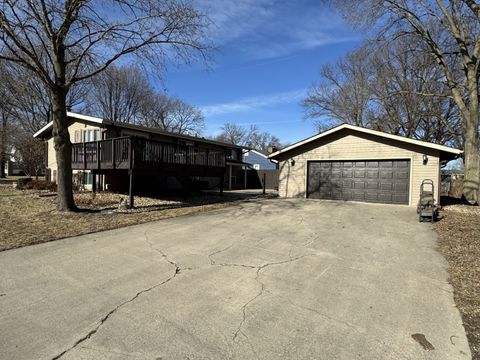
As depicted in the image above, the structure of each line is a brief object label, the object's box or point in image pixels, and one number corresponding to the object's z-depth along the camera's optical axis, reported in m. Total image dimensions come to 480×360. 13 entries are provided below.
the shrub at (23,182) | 17.68
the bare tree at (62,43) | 8.98
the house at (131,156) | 11.88
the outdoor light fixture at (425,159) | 13.15
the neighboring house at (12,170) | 49.76
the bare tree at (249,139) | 60.23
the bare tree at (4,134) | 28.50
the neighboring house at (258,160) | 35.97
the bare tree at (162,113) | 41.22
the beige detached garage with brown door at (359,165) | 13.36
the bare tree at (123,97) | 36.62
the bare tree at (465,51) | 13.63
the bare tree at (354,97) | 26.27
